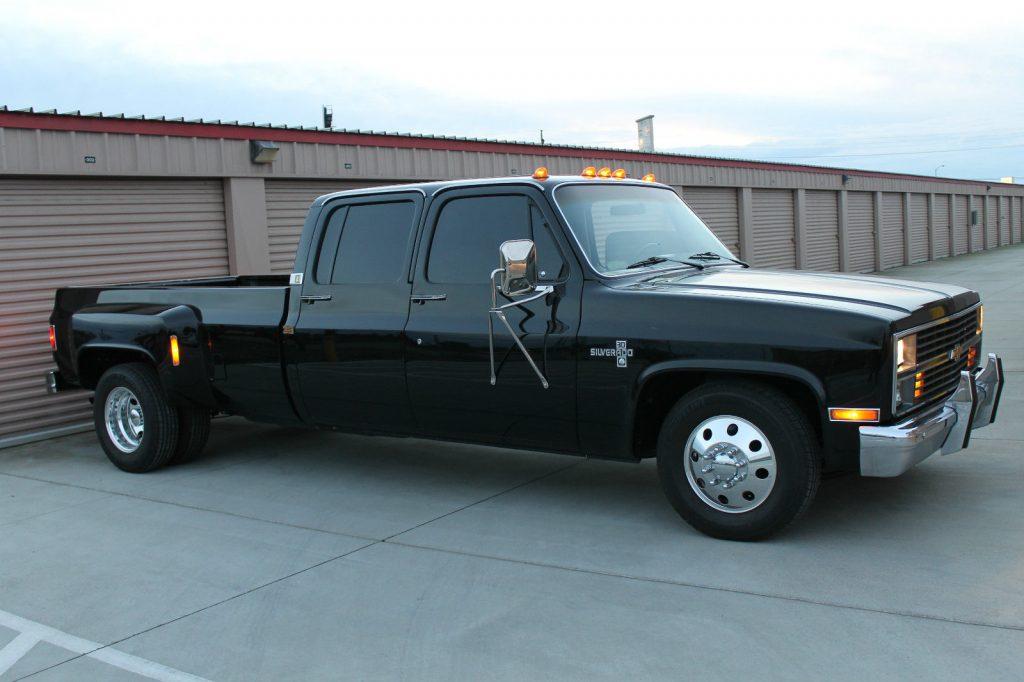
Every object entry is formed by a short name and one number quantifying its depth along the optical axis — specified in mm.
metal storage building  9172
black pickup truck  4816
